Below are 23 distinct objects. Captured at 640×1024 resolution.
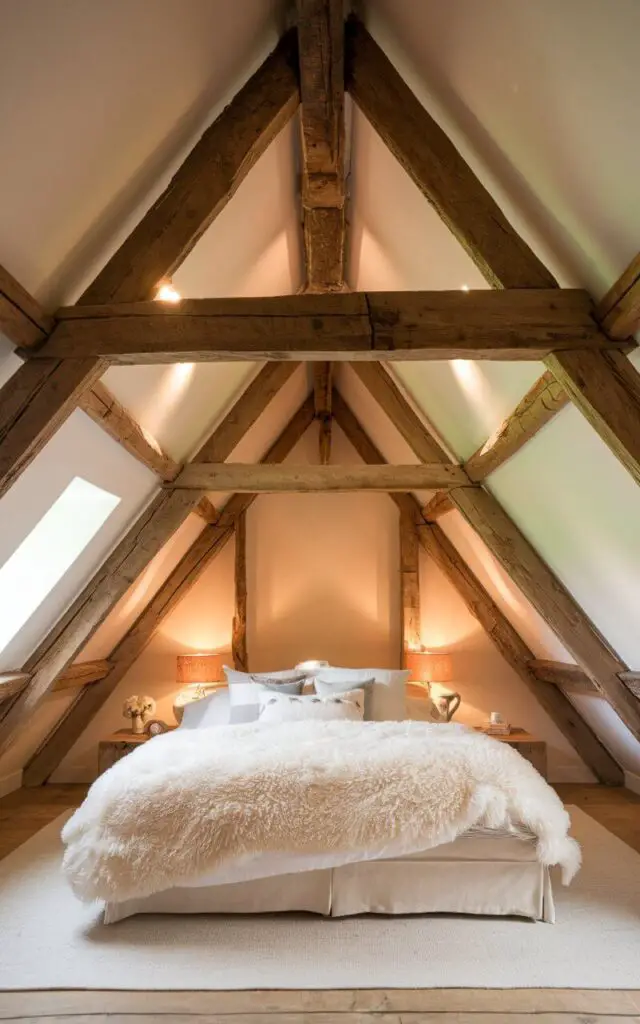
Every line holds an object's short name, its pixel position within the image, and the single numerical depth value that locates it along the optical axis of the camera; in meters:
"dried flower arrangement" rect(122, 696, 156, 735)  4.89
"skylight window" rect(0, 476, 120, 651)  3.65
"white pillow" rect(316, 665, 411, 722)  4.70
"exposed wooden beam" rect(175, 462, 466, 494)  4.27
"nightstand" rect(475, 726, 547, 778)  4.83
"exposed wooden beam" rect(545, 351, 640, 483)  2.29
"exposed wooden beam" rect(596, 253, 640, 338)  2.13
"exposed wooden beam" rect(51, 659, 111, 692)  4.58
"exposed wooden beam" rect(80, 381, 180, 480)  2.89
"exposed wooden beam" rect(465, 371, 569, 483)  2.85
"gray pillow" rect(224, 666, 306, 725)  4.61
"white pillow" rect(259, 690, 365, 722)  4.26
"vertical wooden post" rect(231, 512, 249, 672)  5.75
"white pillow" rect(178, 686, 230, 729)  4.74
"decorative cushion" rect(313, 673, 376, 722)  4.67
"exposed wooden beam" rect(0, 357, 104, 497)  2.34
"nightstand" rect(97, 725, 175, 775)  4.62
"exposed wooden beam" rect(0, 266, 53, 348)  2.18
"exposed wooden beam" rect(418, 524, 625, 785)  5.23
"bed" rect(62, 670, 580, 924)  2.84
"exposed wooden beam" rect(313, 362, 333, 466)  5.28
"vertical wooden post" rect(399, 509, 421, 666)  5.74
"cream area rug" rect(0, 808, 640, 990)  2.44
